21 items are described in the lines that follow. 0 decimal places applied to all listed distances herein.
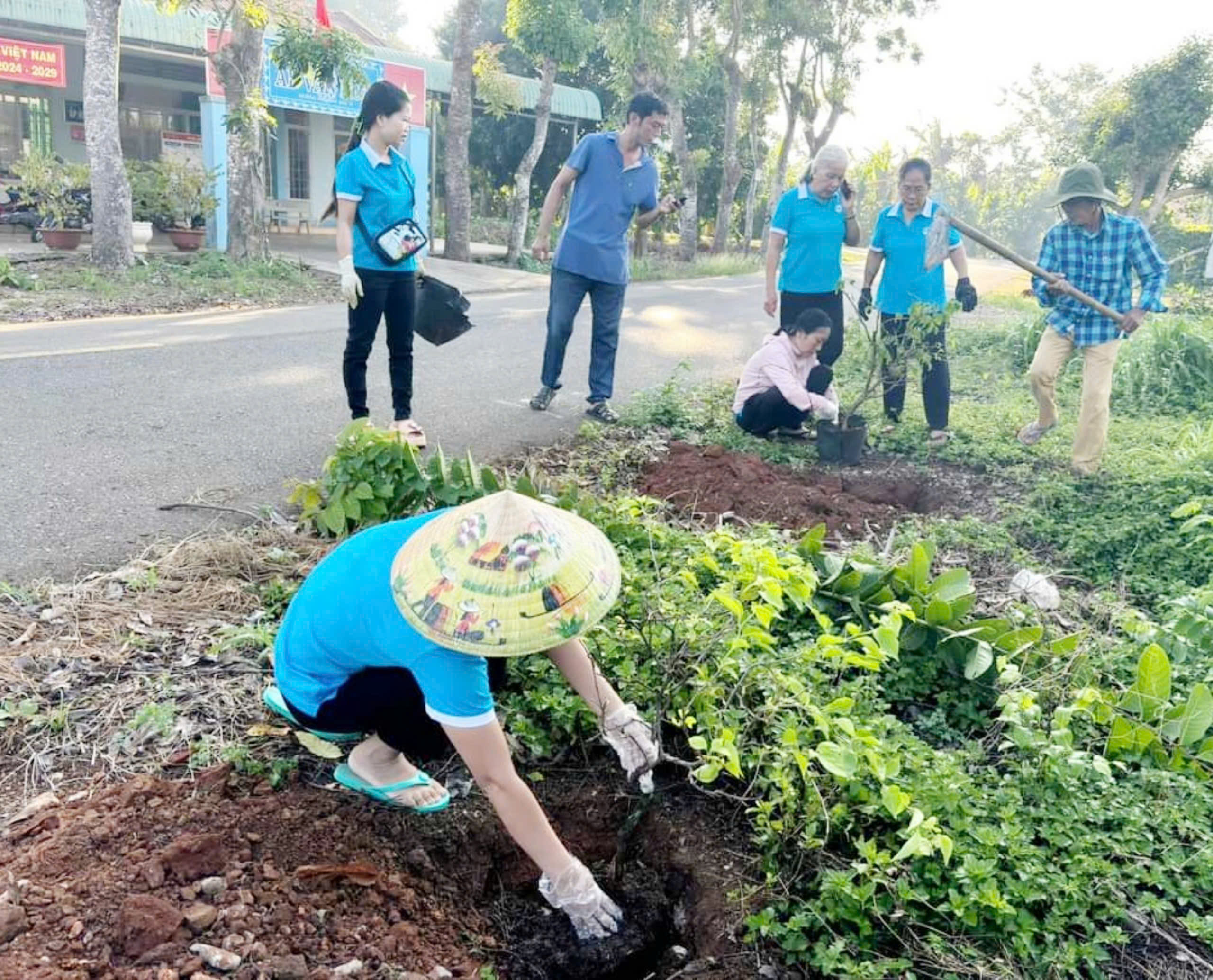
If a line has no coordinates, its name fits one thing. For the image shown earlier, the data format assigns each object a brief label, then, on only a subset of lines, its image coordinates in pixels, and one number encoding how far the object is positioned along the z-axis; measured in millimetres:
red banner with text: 15492
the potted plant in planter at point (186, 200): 13820
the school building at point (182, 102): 15445
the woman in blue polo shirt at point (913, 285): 5791
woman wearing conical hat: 1852
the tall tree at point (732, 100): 20672
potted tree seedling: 5543
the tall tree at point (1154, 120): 16078
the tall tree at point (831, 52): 23141
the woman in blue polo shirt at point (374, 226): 4812
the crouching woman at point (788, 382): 5559
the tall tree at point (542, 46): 15594
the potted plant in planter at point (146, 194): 13977
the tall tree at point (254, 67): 11680
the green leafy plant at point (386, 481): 3758
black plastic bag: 5488
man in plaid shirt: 5383
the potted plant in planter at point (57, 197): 12719
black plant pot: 5539
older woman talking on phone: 5789
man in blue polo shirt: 5859
